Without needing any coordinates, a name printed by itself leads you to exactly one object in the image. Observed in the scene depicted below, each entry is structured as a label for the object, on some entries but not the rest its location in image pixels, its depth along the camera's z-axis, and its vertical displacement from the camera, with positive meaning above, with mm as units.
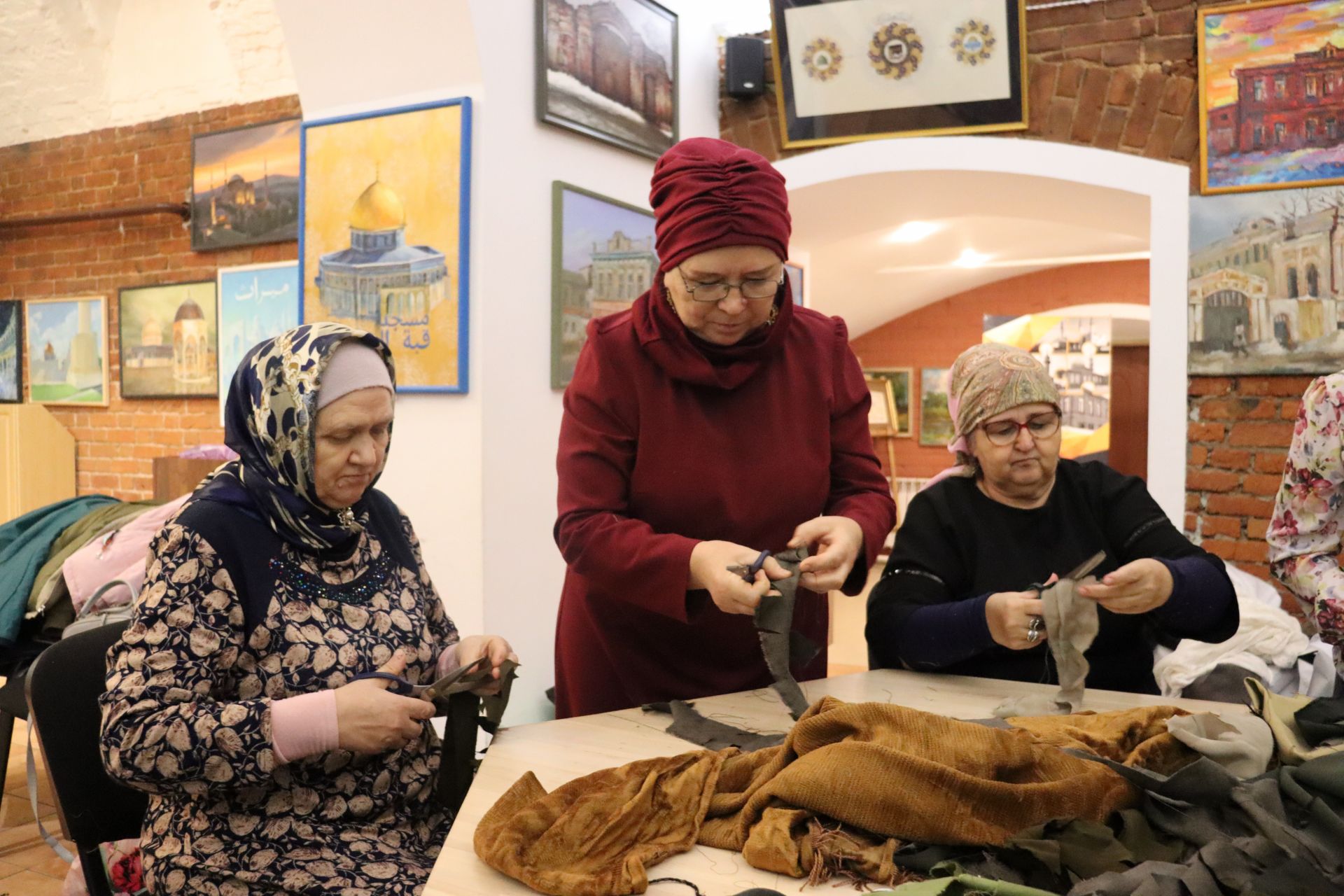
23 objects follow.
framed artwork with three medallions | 4574 +1570
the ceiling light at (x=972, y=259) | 8277 +1307
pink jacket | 3387 -461
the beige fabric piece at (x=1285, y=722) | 1340 -403
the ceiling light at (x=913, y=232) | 6605 +1219
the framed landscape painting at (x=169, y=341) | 6383 +467
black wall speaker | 4934 +1657
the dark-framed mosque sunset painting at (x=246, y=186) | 5918 +1328
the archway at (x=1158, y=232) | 4367 +791
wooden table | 1173 -502
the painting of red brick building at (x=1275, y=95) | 4074 +1286
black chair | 1768 -560
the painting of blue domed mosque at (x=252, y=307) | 6000 +635
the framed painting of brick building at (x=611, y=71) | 3799 +1364
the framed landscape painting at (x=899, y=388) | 10117 +316
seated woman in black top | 2018 -238
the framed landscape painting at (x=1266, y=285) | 4121 +551
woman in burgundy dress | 1692 -66
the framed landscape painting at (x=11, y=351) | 7426 +451
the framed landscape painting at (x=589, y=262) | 3889 +615
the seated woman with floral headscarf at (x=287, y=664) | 1471 -375
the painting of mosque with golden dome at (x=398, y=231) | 3553 +646
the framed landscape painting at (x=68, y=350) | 6973 +442
